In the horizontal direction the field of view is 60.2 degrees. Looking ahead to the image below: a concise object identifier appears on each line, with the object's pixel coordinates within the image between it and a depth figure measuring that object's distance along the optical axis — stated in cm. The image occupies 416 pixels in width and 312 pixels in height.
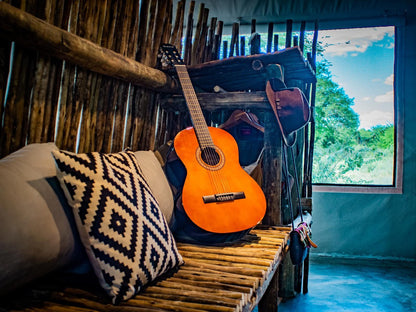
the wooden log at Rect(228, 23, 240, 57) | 381
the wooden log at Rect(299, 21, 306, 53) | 356
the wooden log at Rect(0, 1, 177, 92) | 139
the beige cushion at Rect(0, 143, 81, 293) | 101
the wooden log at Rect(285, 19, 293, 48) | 355
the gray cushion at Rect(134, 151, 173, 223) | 197
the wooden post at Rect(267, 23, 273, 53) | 370
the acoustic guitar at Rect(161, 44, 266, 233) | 191
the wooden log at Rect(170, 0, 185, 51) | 293
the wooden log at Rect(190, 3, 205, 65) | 327
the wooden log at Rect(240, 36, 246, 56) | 389
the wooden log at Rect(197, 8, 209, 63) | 340
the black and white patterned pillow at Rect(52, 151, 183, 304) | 117
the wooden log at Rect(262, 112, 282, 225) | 252
